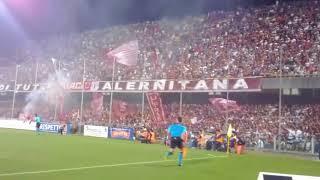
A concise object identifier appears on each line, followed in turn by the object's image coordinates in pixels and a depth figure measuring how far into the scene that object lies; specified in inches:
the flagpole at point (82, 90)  1692.2
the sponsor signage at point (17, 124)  1840.6
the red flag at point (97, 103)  1761.8
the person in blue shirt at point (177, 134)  740.0
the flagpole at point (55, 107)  1761.8
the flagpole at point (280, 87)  1203.2
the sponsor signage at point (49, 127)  1733.5
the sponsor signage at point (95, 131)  1588.3
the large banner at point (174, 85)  1336.1
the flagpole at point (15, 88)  1925.4
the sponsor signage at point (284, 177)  273.3
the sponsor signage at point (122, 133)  1507.1
